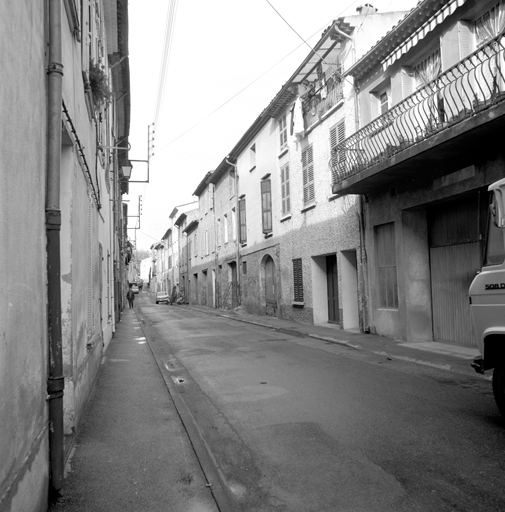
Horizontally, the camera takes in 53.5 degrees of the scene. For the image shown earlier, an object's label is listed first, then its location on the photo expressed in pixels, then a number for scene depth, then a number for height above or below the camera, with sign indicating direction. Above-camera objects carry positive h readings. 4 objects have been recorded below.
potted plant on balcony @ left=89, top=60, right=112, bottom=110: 8.21 +3.46
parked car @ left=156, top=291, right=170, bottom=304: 51.34 -1.01
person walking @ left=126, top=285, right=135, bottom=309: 38.54 -0.59
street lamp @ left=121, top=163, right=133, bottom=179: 16.09 +3.87
